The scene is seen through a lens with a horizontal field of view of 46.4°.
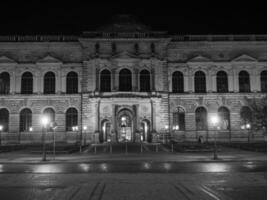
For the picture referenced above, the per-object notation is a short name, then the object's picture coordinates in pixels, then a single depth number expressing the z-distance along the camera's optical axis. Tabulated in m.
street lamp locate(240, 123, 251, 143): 55.15
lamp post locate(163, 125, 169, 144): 52.24
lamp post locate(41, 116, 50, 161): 30.45
